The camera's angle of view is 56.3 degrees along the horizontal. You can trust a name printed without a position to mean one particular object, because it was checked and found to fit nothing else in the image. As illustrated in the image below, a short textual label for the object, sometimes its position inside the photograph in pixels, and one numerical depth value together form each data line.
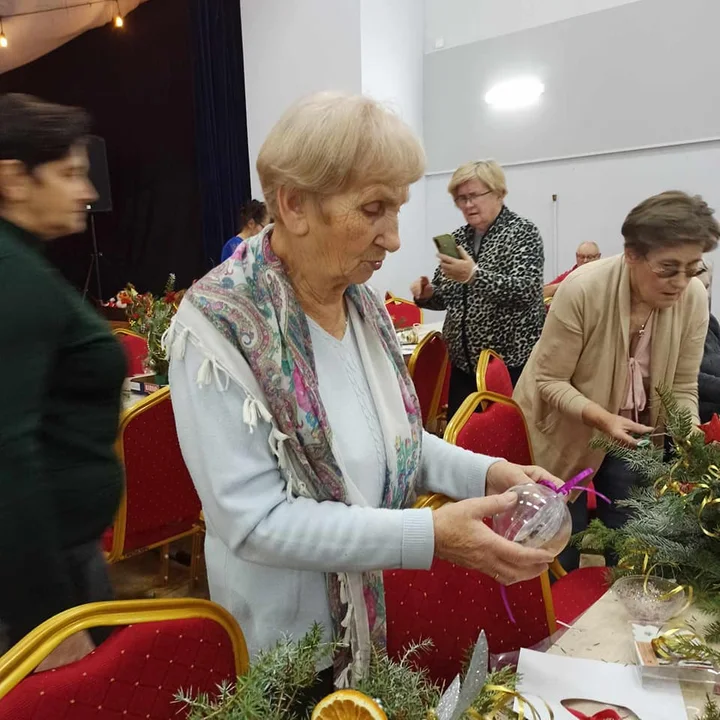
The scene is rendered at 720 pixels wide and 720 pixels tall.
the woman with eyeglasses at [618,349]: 1.78
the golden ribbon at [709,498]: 1.08
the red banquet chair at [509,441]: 1.53
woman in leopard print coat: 2.72
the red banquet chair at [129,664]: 0.67
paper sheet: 0.89
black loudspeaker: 5.51
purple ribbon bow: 1.03
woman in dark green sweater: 1.05
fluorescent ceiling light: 5.60
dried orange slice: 0.59
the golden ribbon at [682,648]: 0.93
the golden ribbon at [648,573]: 1.08
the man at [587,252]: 5.23
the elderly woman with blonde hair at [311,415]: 0.94
